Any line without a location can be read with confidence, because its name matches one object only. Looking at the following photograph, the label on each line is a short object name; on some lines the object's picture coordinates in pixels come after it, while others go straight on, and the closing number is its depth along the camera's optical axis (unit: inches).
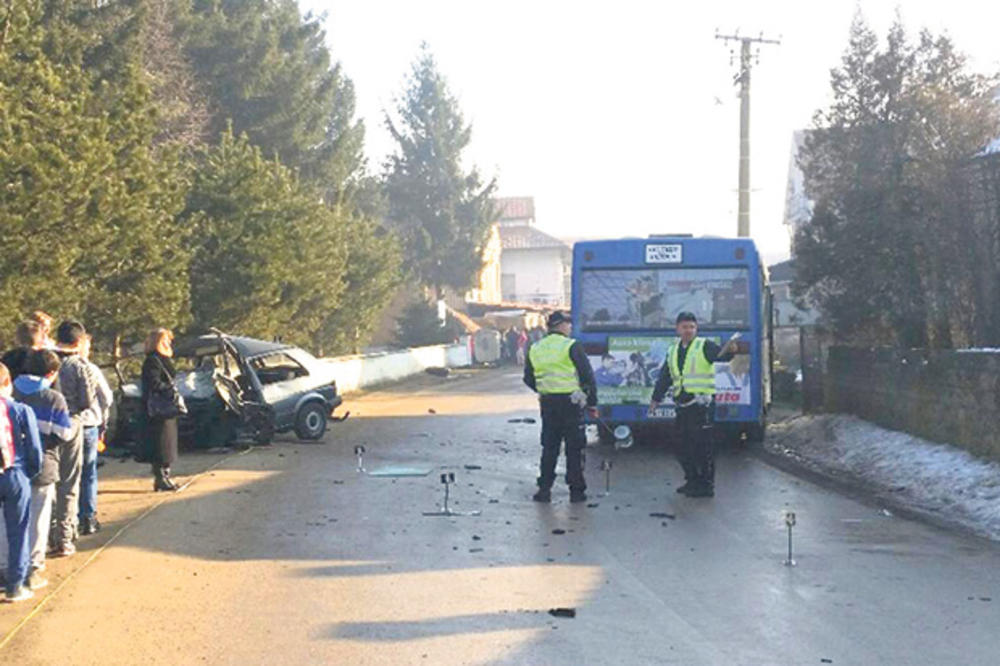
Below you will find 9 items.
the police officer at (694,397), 478.0
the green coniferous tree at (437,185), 2795.3
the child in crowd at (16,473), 287.6
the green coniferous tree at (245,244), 981.2
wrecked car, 629.0
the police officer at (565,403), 466.9
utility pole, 1354.6
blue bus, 620.7
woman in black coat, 471.5
